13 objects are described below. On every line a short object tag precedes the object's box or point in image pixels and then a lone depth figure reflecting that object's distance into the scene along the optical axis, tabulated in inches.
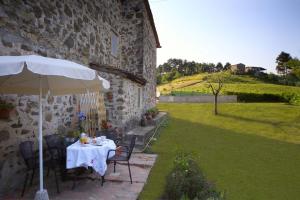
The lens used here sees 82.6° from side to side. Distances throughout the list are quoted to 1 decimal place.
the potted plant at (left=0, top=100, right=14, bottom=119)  126.7
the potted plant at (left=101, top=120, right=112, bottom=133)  238.1
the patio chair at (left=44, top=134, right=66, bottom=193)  139.3
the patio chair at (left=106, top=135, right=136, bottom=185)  152.4
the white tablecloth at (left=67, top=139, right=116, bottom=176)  133.3
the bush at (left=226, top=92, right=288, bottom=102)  765.3
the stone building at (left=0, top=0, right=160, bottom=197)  135.1
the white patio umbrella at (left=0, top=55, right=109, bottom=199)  94.0
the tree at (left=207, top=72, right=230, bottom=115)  877.0
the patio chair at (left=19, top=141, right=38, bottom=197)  127.1
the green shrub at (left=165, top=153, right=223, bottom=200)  125.0
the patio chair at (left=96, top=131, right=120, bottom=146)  190.8
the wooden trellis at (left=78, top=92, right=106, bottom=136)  218.8
